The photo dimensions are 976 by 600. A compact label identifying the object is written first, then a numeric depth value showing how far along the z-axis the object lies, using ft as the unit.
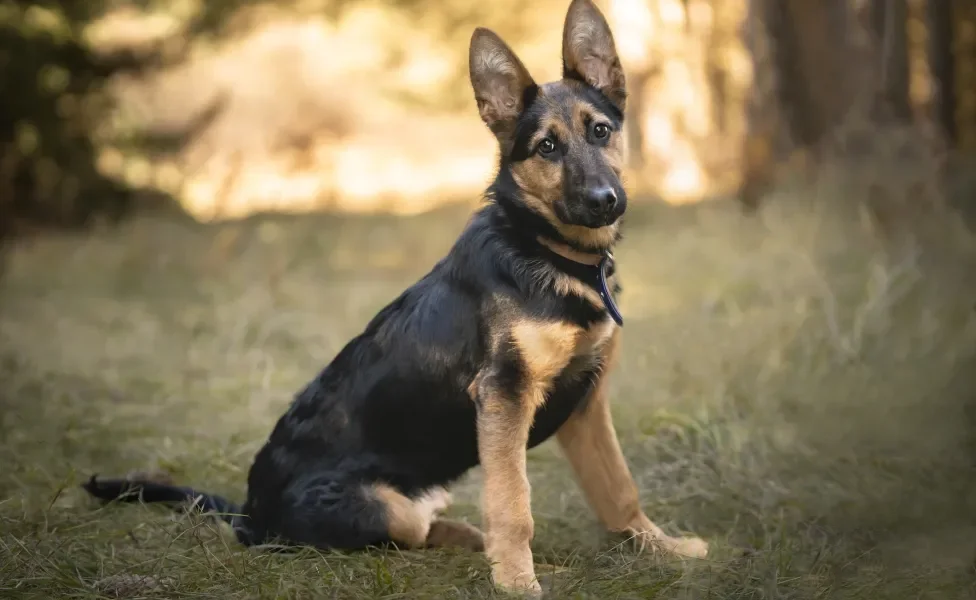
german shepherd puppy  12.87
